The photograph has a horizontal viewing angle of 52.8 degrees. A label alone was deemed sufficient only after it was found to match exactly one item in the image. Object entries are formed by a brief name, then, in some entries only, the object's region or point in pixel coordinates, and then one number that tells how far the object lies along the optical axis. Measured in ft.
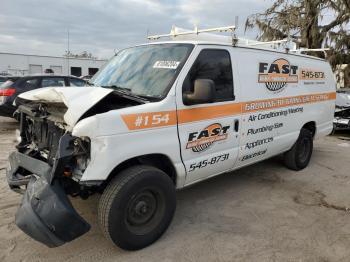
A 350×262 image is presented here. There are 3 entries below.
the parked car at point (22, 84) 32.78
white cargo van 10.35
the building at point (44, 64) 118.21
